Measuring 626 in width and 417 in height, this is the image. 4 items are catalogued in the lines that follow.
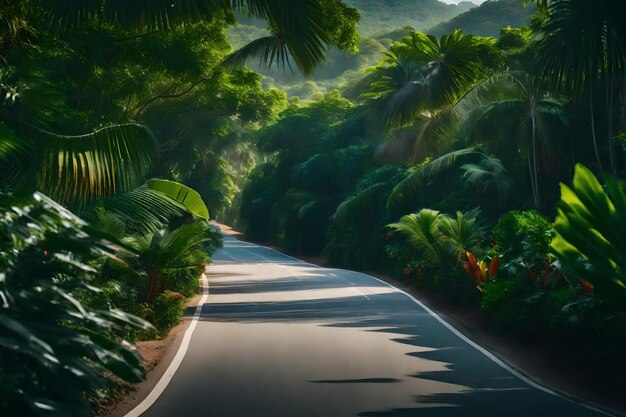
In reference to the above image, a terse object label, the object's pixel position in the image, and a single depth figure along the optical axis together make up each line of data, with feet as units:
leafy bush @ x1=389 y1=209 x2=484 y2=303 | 76.48
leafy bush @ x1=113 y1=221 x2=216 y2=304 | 62.54
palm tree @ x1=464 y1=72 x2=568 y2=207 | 89.15
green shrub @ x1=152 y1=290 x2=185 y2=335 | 58.54
